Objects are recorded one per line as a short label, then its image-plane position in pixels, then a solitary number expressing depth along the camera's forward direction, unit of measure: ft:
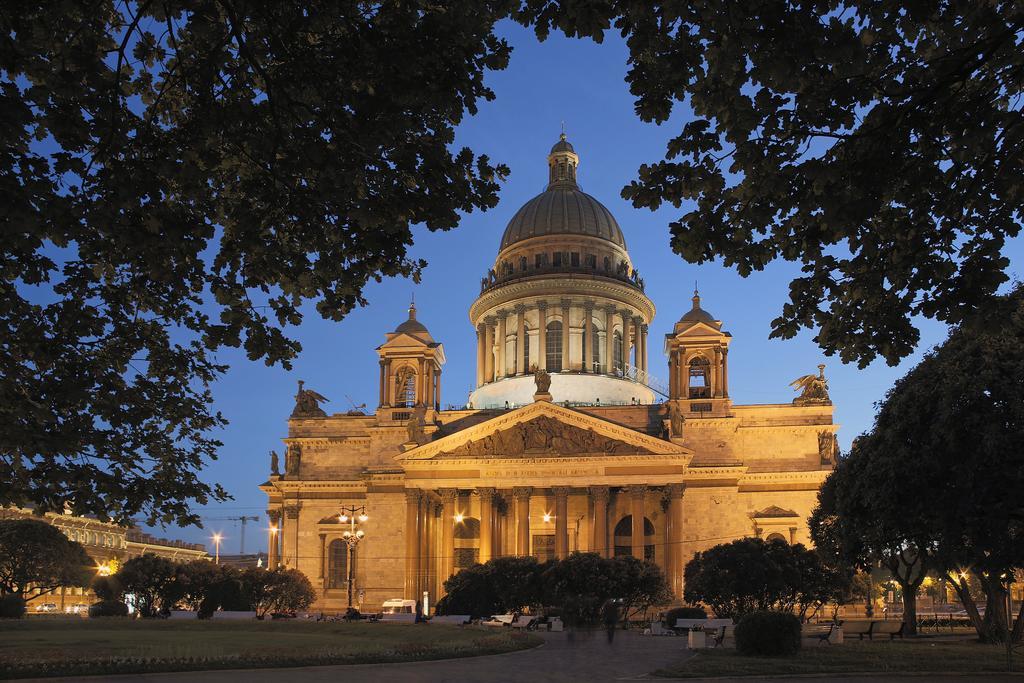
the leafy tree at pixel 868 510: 87.81
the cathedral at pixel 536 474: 205.36
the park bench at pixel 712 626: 102.68
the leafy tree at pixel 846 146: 32.55
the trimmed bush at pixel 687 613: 161.02
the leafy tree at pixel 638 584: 154.51
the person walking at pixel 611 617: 109.81
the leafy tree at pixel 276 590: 185.16
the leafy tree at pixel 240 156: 33.24
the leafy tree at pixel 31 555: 196.03
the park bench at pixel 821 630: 105.70
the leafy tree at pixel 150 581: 174.70
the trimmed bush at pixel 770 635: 87.71
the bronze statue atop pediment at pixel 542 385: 211.82
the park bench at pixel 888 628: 119.06
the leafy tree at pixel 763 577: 142.10
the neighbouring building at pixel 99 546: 321.73
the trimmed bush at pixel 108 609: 181.68
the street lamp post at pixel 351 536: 154.10
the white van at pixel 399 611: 157.07
